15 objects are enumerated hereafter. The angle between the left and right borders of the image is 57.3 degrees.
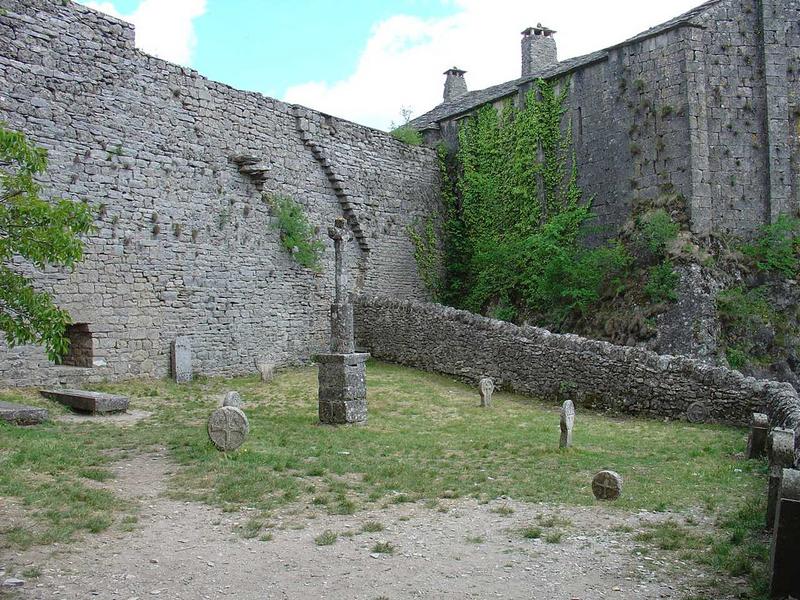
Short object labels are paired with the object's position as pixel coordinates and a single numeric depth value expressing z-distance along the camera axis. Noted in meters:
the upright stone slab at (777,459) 6.36
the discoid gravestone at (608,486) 7.66
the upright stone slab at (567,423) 10.21
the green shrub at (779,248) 18.16
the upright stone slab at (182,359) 15.80
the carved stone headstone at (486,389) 14.48
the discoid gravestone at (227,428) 9.16
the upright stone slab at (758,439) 9.60
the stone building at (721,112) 18.53
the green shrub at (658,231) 18.06
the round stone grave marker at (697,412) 12.81
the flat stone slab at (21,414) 10.27
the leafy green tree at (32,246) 6.34
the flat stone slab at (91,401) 11.88
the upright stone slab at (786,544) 4.66
